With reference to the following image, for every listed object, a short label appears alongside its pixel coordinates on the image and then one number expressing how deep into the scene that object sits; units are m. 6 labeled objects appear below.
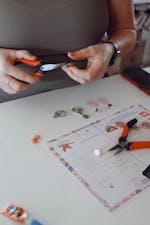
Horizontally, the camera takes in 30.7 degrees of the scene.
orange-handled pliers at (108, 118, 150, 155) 0.53
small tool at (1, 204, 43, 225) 0.40
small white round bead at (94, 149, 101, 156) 0.51
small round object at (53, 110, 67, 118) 0.61
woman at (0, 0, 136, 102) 0.60
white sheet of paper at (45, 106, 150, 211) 0.45
